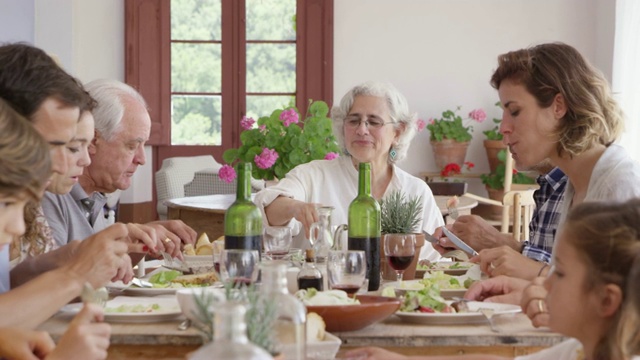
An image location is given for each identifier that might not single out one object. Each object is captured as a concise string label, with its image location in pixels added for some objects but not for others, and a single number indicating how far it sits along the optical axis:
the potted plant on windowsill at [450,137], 8.24
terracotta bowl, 2.03
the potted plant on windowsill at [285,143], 4.78
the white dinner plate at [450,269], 3.07
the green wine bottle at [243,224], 2.66
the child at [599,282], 1.63
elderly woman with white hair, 3.93
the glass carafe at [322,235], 2.73
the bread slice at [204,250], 3.39
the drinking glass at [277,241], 2.77
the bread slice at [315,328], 1.84
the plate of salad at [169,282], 2.54
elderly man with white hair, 3.23
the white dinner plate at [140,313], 2.17
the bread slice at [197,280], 2.69
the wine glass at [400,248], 2.66
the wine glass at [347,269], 2.27
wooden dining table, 2.04
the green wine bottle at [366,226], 2.65
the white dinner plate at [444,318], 2.19
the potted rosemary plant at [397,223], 2.89
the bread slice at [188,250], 3.35
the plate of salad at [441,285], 2.56
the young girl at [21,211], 1.57
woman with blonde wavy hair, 2.91
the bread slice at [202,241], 3.50
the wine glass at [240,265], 2.02
